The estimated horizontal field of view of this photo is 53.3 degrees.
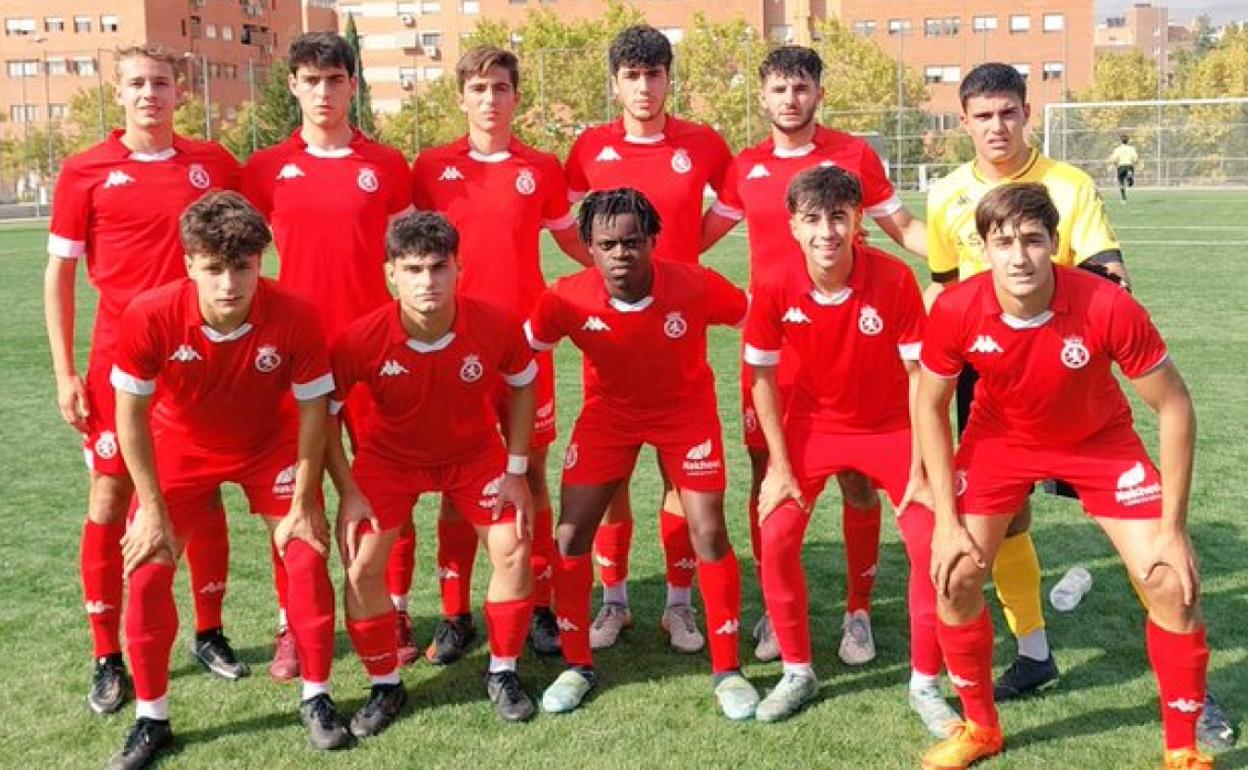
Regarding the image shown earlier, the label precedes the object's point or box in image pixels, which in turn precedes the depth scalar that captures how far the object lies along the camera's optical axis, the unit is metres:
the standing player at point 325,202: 4.59
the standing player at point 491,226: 4.83
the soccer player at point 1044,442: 3.54
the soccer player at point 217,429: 3.88
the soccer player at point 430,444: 4.11
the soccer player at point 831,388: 4.09
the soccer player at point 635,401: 4.30
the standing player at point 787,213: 4.67
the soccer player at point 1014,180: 4.27
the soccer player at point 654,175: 4.94
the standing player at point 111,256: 4.34
